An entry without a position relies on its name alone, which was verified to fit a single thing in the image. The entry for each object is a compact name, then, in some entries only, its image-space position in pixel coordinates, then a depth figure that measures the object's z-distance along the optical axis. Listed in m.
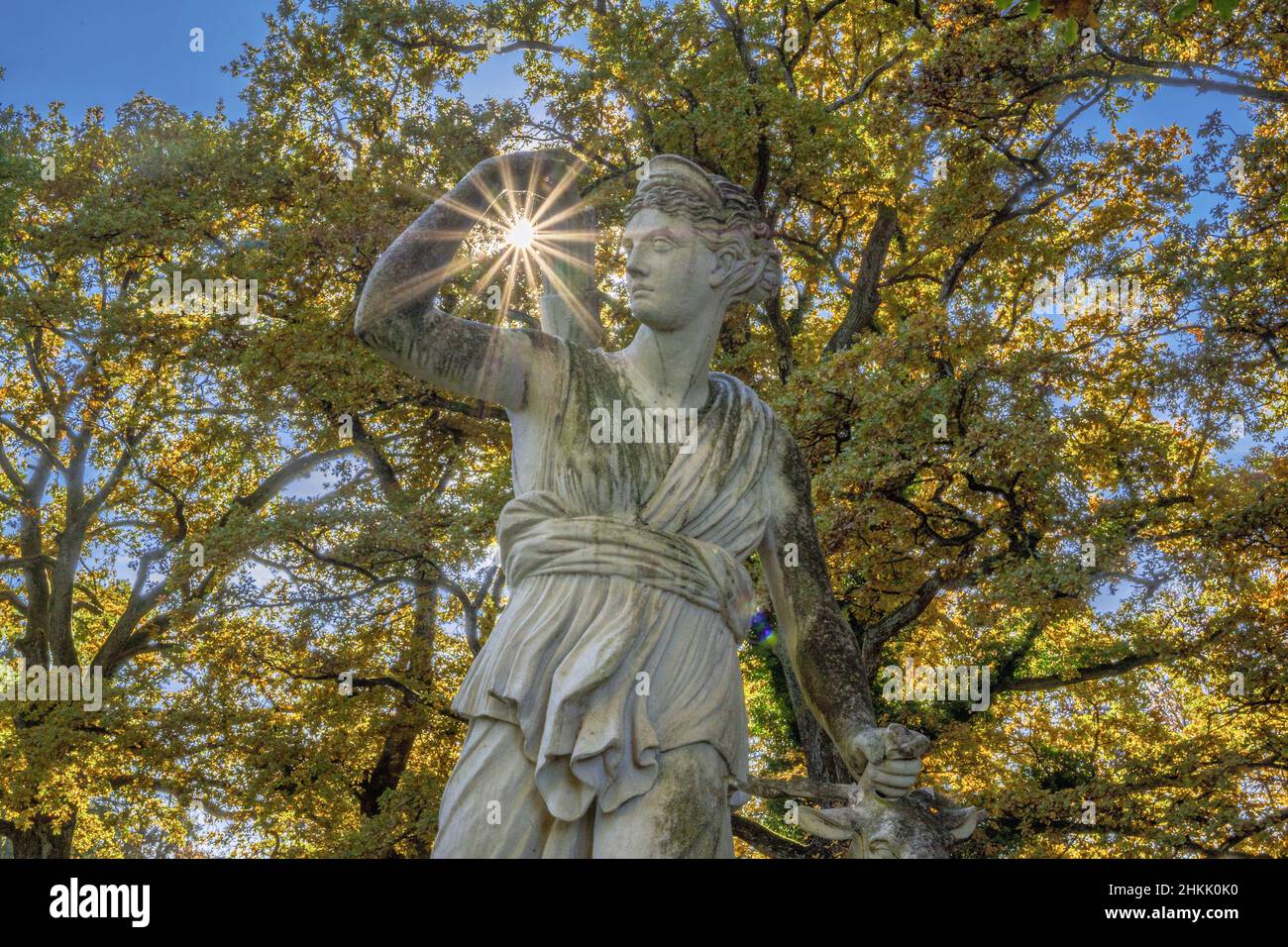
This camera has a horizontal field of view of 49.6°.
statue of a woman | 2.98
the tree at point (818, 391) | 13.45
